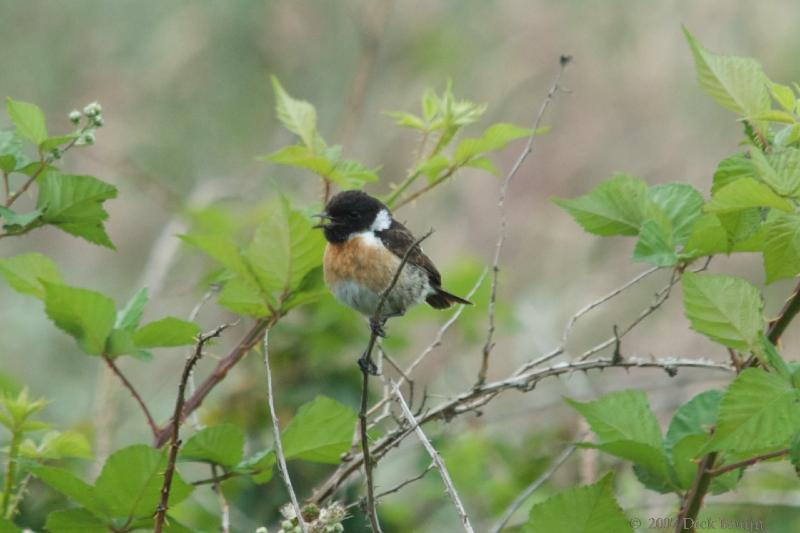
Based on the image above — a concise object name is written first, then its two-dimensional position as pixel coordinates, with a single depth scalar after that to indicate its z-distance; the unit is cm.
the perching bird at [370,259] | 1010
